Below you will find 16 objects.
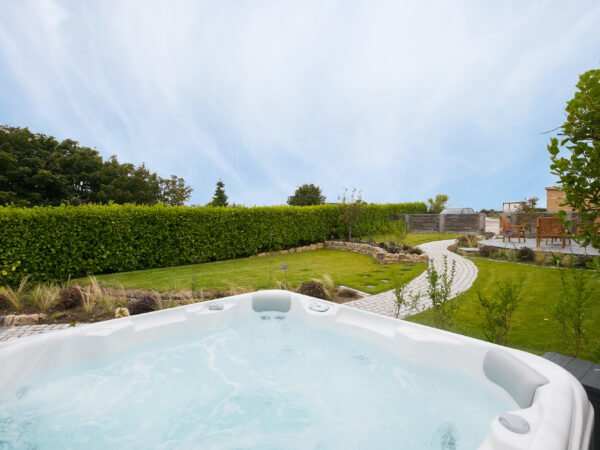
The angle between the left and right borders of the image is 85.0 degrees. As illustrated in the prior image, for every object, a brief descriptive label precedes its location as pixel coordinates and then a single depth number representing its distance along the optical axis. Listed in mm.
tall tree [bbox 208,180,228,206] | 29781
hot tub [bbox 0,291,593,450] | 2320
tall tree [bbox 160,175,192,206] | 31406
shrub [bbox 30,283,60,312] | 5168
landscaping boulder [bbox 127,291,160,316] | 4855
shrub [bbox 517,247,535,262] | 8922
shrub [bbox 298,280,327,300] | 5664
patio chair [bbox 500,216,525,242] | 11811
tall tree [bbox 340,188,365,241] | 13820
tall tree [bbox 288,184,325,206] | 34094
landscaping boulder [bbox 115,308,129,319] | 4671
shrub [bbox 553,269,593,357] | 2850
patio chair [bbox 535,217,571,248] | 9873
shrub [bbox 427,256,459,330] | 3672
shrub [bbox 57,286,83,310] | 5266
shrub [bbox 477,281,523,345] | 3189
